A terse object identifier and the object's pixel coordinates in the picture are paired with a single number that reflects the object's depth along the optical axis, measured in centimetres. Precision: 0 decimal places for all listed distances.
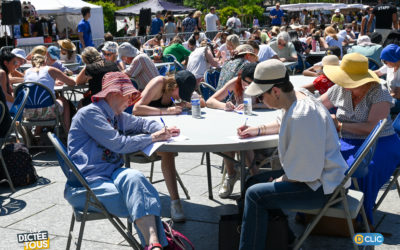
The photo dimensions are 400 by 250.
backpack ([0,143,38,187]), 593
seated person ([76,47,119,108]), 659
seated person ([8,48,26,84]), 843
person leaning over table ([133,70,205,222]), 479
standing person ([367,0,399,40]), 1373
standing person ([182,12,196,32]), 2059
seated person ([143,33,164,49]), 1682
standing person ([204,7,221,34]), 2183
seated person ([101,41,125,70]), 852
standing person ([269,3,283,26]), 2666
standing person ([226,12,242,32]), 2216
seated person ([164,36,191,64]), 1218
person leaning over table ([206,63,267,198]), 507
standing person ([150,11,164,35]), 2139
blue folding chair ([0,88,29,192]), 560
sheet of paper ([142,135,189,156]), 381
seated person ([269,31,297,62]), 1138
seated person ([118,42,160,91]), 781
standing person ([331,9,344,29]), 2572
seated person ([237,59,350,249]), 321
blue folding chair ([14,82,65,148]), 711
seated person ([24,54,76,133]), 724
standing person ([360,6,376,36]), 1608
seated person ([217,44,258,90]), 592
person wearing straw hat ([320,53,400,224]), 424
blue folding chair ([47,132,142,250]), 342
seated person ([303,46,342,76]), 723
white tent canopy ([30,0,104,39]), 2145
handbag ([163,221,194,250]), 363
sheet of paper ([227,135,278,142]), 386
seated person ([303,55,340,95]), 587
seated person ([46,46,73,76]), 895
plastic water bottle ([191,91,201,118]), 479
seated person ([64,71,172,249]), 348
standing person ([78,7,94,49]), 1449
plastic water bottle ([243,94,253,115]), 482
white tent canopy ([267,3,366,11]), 4362
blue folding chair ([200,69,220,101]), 668
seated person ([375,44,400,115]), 601
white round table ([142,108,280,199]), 378
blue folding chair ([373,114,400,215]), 443
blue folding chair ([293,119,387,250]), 333
